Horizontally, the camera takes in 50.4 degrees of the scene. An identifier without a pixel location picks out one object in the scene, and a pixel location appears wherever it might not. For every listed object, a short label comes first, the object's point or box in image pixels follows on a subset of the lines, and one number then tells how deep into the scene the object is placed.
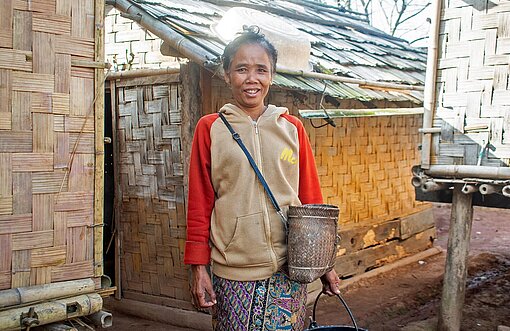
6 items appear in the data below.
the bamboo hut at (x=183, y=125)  5.26
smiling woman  2.30
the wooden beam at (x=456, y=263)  5.25
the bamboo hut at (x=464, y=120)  4.70
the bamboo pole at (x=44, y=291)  2.40
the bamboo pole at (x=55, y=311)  2.36
